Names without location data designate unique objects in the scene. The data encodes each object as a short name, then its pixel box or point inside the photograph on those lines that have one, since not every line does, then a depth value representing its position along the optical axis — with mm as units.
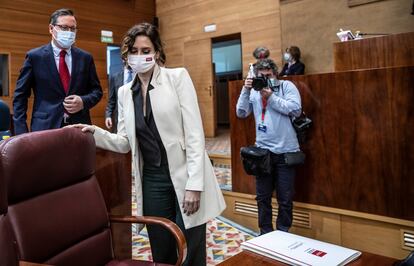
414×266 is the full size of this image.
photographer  2402
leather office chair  1170
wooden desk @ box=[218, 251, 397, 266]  1238
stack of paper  1206
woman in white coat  1423
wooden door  6195
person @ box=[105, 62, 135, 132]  2992
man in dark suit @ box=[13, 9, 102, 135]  1921
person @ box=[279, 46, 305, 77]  4684
